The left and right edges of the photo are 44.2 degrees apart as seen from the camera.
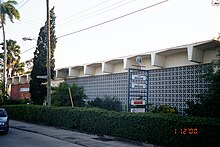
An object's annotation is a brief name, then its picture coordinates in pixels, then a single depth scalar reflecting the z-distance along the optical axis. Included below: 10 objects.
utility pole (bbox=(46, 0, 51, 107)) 20.33
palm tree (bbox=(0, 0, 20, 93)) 36.09
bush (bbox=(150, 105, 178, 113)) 17.97
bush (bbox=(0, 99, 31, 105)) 32.38
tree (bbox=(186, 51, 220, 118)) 12.38
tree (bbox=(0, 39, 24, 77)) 55.91
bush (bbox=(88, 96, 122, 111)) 23.73
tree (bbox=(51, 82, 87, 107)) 23.97
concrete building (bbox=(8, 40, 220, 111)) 17.05
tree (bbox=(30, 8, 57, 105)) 27.19
